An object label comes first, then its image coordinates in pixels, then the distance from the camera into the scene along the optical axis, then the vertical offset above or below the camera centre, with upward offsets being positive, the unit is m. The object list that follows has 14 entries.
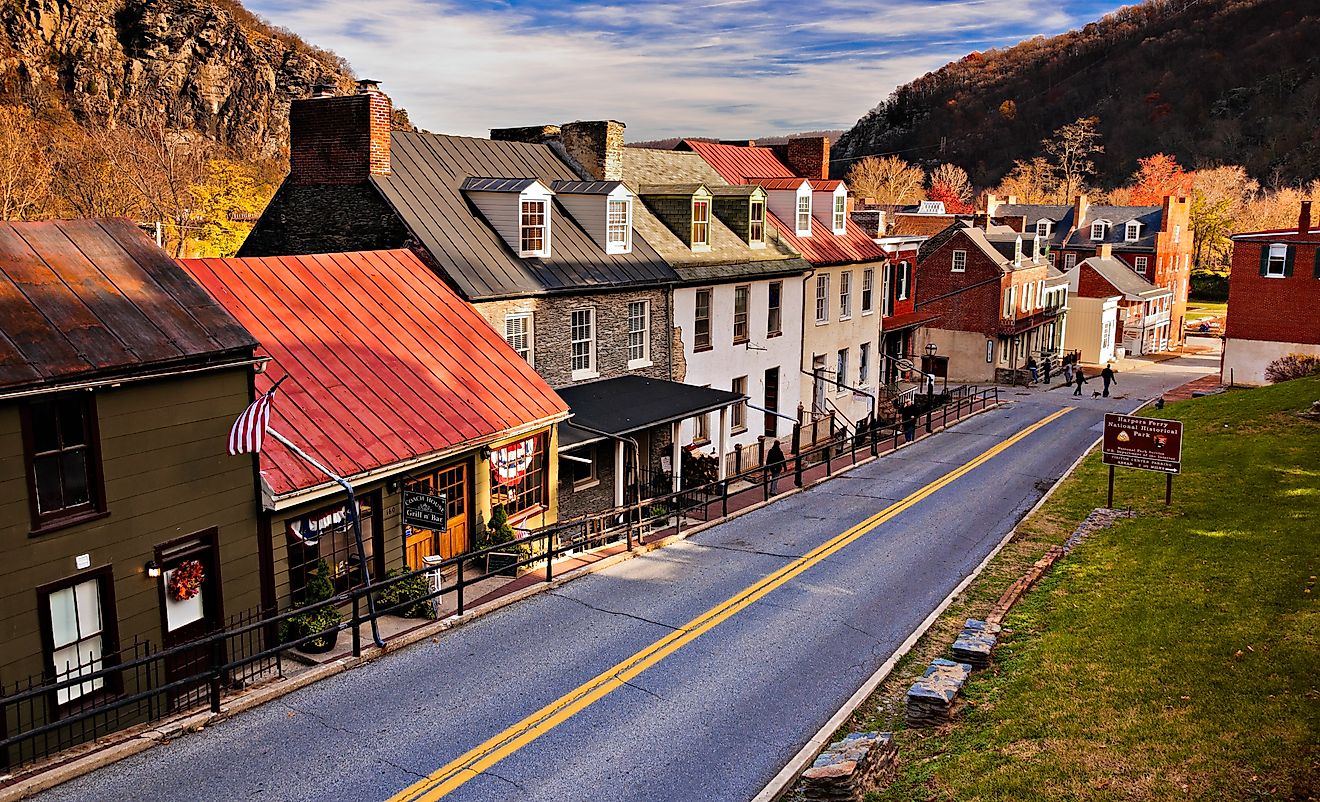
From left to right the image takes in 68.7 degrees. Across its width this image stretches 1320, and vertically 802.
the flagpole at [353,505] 14.16 -3.97
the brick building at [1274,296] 45.34 -2.74
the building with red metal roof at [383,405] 15.45 -3.02
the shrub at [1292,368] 42.56 -5.75
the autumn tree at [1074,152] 138.75 +13.38
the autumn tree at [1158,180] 120.19 +7.70
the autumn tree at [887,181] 128.38 +7.95
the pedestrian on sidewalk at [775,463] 25.83 -6.39
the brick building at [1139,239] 79.19 -0.07
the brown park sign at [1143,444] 21.38 -4.56
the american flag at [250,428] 12.98 -2.50
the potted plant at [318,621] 14.01 -5.56
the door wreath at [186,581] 12.86 -4.53
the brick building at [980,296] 56.91 -3.46
